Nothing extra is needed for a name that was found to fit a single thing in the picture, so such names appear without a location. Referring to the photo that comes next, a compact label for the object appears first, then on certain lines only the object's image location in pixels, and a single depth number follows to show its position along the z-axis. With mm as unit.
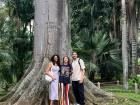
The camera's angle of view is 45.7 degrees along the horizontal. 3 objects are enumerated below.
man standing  4701
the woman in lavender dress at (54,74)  4586
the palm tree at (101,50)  12186
